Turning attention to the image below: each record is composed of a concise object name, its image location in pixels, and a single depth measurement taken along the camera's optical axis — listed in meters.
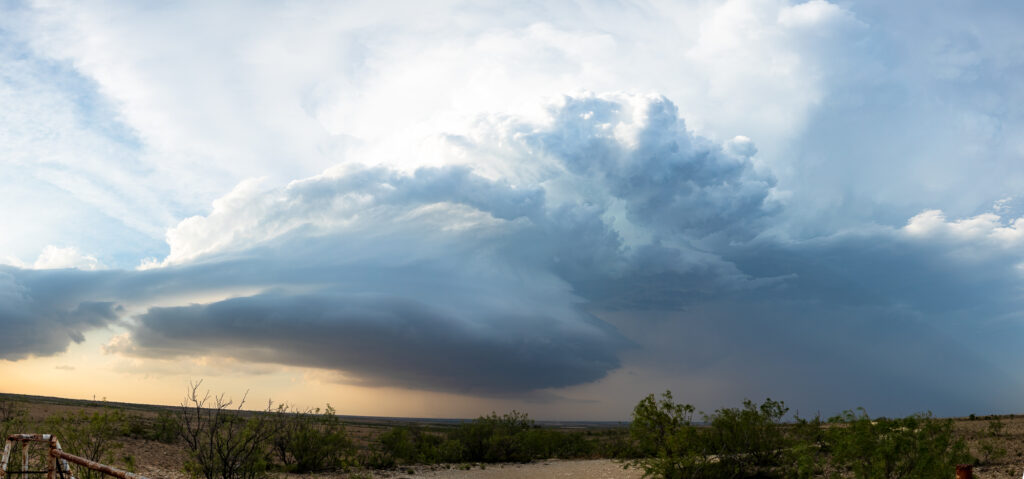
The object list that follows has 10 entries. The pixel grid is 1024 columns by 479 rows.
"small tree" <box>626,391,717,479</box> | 23.36
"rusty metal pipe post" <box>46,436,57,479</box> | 8.62
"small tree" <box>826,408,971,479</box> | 16.72
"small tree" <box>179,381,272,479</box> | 18.02
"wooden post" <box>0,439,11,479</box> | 8.46
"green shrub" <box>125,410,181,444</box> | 39.06
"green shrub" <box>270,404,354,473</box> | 34.12
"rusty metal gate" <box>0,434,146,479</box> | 8.46
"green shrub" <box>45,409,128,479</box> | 19.88
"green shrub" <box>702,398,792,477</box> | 25.89
